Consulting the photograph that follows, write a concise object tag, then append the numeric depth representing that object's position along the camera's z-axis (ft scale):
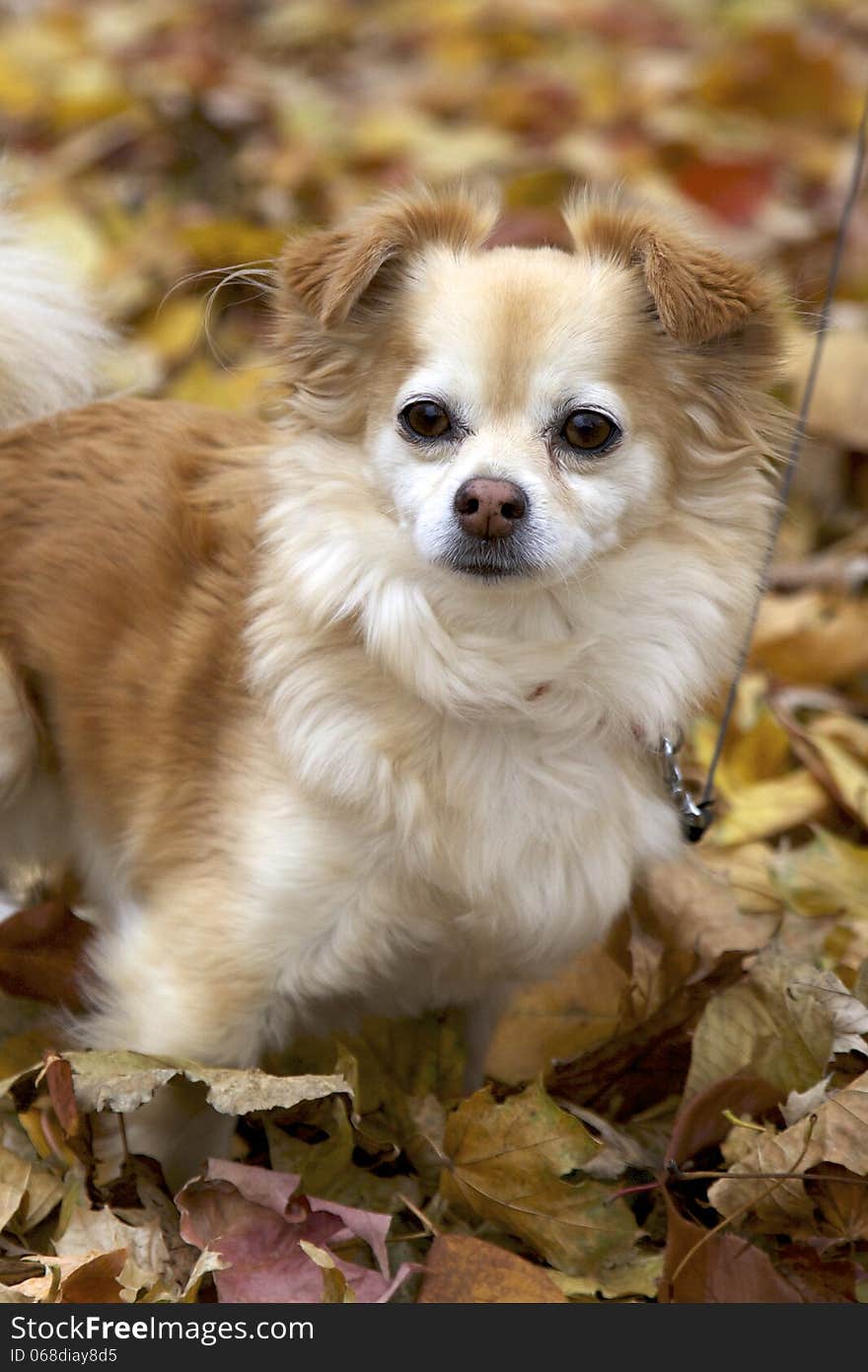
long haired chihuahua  6.39
